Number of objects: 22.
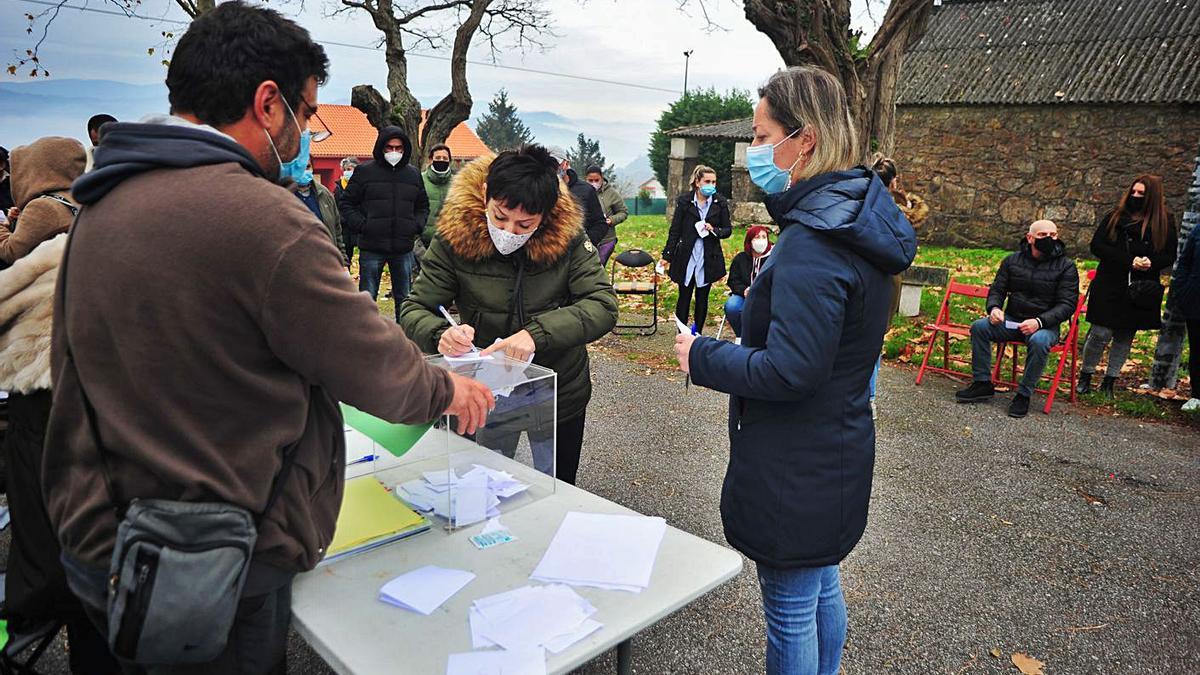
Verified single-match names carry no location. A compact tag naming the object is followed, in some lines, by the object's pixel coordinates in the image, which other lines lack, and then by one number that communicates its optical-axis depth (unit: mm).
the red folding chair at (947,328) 6707
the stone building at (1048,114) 14961
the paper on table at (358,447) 2566
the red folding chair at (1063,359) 5949
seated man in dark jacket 5824
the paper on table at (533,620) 1626
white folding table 1589
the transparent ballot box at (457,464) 2088
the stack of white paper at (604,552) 1869
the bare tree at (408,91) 12867
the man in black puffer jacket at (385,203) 7695
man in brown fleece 1244
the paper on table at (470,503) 2152
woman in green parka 2674
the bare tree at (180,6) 9273
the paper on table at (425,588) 1756
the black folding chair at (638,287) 8422
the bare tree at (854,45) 7398
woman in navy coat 1792
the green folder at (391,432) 1918
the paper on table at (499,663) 1534
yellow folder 1999
